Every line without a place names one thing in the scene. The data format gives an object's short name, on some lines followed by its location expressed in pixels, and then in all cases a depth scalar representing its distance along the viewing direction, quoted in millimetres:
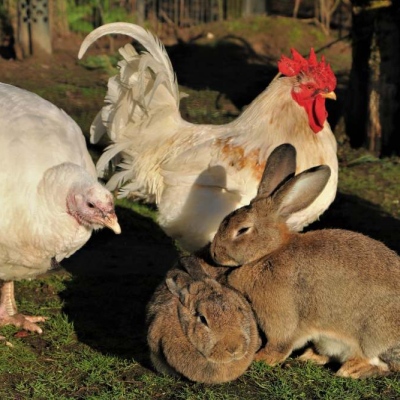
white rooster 6941
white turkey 5457
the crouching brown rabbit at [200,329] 5059
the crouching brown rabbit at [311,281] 5414
